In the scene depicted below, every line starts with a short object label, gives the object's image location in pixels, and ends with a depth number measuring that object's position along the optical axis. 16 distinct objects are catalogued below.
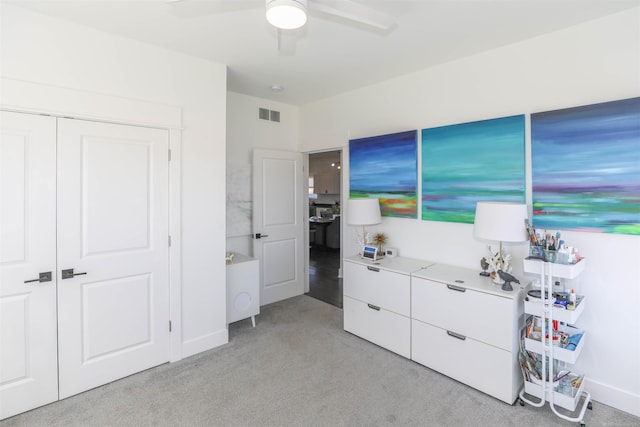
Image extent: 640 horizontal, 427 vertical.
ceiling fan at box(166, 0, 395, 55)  1.45
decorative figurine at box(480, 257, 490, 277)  2.67
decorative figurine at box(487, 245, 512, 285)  2.46
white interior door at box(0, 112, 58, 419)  2.09
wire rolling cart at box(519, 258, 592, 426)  2.05
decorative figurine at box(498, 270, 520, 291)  2.28
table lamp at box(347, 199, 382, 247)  3.25
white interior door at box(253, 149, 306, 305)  4.06
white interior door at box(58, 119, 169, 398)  2.32
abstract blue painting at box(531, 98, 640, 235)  2.07
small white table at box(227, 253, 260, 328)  3.30
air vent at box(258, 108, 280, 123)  4.14
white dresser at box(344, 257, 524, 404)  2.26
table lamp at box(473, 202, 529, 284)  2.18
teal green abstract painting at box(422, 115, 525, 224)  2.56
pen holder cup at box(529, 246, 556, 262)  2.08
